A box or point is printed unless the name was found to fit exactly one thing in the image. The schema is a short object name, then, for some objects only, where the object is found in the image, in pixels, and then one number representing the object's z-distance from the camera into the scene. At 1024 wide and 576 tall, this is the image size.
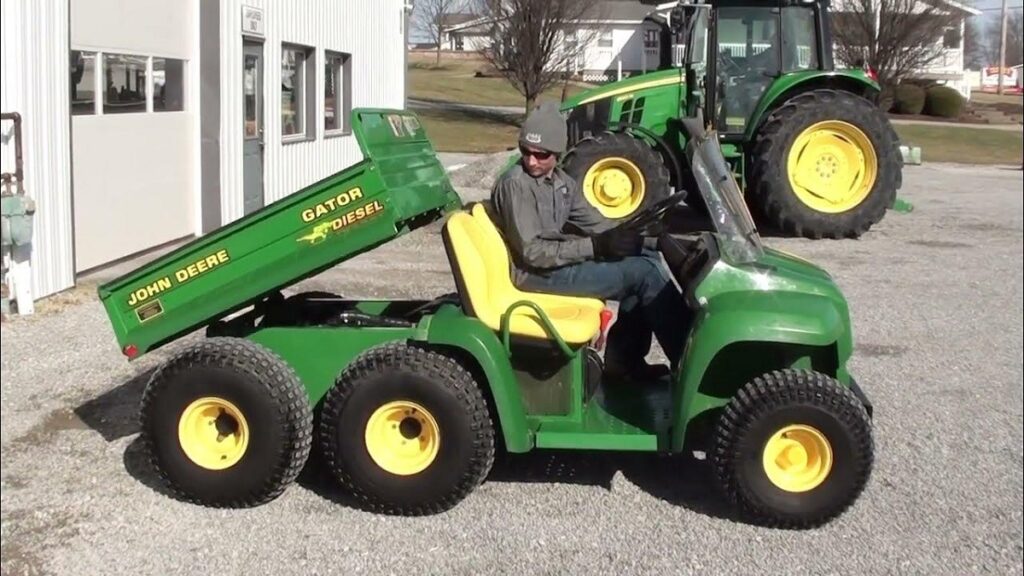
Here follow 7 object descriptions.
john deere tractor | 13.56
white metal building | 9.43
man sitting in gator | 5.43
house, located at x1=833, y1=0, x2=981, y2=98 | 28.66
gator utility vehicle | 5.11
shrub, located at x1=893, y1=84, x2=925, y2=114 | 40.91
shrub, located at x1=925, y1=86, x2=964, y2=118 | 41.41
